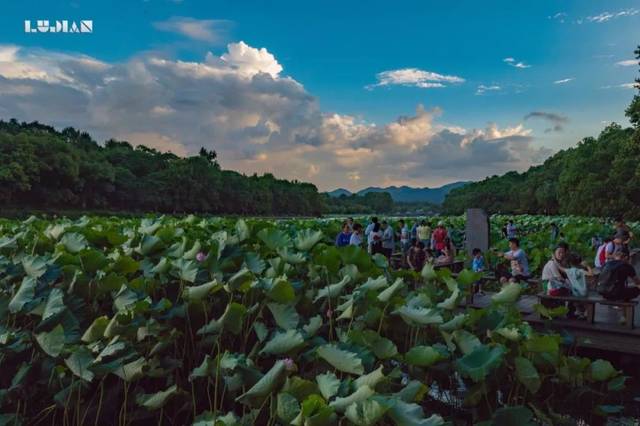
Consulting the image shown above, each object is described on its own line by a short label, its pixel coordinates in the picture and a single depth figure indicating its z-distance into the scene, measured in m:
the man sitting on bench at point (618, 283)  6.90
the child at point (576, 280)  7.15
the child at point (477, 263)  10.13
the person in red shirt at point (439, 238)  13.68
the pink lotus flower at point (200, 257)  3.89
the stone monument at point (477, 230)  14.26
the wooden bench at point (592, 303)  6.88
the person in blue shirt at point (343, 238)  12.83
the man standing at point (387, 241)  13.90
